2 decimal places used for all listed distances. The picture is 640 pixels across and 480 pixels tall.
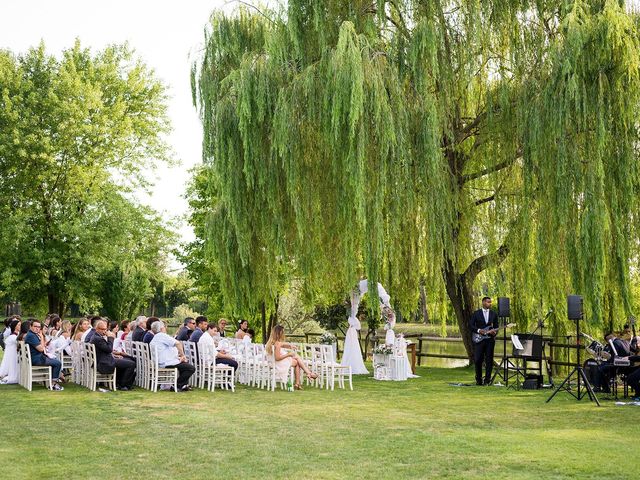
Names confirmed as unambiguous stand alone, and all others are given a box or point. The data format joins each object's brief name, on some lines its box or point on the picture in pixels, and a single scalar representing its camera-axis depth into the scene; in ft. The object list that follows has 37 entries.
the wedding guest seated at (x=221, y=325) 61.37
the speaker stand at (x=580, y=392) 40.05
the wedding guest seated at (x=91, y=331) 46.58
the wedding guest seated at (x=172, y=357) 45.93
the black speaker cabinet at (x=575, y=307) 40.11
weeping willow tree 45.83
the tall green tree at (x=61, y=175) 101.19
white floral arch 54.54
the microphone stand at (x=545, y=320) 49.91
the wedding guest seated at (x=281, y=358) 47.21
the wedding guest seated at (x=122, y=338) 51.83
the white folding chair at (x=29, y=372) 45.60
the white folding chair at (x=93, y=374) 45.24
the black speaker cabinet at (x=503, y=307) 49.37
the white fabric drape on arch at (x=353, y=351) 59.31
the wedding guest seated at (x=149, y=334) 48.44
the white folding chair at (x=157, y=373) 45.43
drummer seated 45.47
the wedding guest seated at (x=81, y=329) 50.93
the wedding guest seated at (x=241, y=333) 55.98
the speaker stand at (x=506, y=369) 48.64
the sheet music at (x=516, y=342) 46.65
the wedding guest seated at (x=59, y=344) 50.52
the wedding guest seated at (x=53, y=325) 55.70
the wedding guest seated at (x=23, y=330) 49.37
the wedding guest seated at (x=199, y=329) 49.29
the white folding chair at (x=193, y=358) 48.28
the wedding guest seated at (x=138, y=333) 50.85
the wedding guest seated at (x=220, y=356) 47.50
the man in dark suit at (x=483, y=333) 50.24
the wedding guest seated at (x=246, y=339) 54.29
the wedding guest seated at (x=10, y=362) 50.70
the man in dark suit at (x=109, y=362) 45.55
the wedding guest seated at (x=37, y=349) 46.21
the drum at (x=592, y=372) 46.73
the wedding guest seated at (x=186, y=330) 51.31
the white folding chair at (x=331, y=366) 47.90
